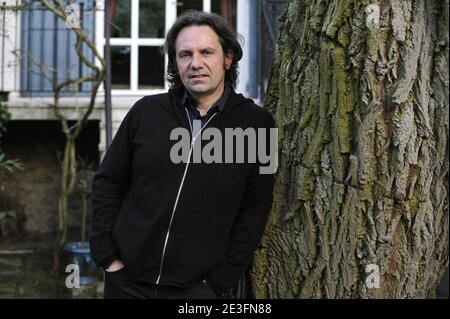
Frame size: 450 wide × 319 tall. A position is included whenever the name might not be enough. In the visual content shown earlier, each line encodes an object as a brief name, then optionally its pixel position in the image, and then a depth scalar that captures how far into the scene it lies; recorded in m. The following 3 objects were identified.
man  2.52
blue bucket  6.62
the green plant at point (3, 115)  6.98
